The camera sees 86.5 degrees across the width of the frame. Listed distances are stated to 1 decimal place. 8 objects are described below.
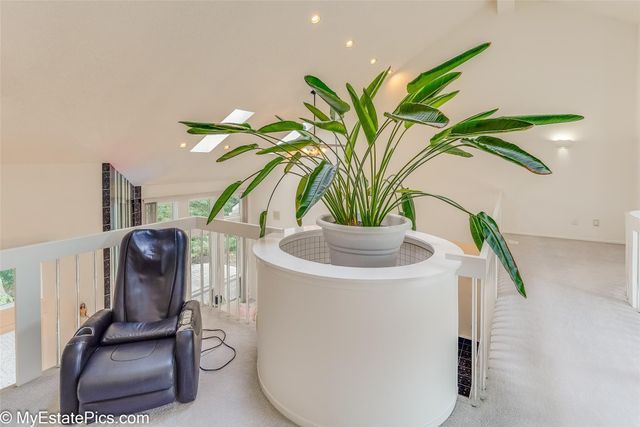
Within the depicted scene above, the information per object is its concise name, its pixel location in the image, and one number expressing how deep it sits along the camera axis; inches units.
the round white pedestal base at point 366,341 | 66.0
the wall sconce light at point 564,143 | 231.5
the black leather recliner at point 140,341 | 71.8
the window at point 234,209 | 307.3
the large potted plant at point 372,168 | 62.7
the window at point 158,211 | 238.1
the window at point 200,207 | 276.5
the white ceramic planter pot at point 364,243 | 77.3
